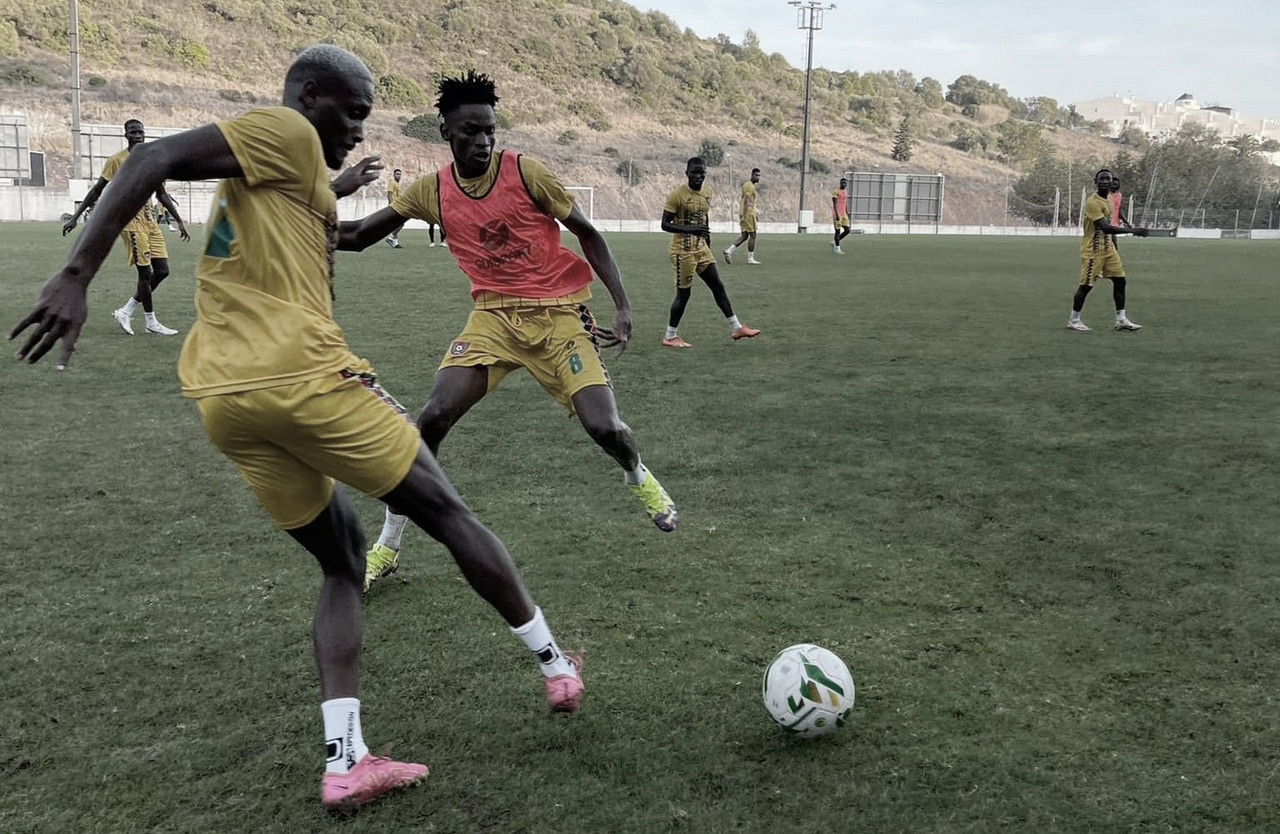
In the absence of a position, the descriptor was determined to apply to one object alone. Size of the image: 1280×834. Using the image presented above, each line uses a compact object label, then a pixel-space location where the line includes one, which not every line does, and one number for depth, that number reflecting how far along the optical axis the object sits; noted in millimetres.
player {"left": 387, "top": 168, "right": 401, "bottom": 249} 27750
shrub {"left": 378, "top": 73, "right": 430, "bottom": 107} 72812
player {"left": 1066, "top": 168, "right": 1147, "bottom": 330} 13562
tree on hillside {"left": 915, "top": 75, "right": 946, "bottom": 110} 138625
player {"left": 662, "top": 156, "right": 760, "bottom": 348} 12258
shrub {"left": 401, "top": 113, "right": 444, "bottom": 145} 64731
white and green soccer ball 3252
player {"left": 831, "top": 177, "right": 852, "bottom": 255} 31328
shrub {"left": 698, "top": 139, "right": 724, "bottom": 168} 73375
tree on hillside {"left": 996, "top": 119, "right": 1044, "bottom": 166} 104325
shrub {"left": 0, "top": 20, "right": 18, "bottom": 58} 65500
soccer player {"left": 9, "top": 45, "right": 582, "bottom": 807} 2684
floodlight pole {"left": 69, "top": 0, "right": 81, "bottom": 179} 43281
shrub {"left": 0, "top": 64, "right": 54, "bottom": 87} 61781
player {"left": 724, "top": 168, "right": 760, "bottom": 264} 24672
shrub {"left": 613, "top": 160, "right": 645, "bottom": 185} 66562
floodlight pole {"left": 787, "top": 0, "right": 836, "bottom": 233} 52447
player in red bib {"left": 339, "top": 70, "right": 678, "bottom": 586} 4996
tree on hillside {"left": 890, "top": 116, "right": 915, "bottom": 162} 89125
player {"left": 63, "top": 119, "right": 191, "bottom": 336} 11406
